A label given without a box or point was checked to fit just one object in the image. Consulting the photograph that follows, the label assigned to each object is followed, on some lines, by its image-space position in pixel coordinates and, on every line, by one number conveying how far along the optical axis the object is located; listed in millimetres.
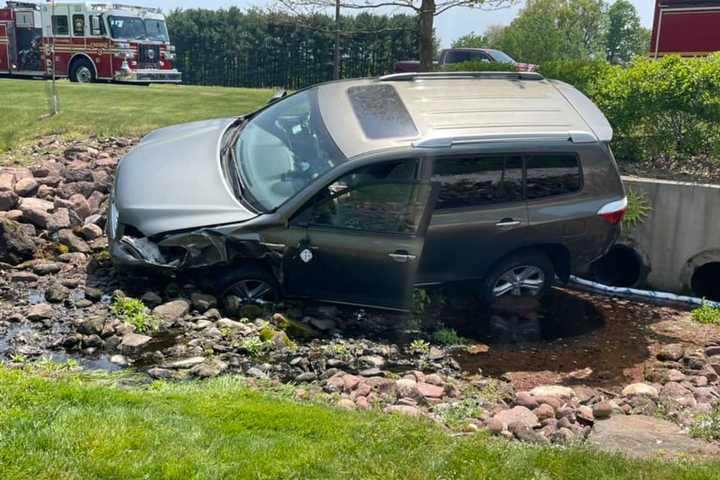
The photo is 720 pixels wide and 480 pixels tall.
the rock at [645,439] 4918
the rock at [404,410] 5405
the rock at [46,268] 8062
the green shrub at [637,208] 9969
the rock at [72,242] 8685
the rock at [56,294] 7379
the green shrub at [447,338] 7602
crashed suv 7242
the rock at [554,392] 6312
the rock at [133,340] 6541
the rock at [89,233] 9062
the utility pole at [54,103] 15047
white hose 9672
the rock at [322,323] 7539
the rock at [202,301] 7301
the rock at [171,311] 7047
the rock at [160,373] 6008
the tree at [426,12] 12609
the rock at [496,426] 5340
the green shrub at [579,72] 11305
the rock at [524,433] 5215
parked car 24859
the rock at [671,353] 7691
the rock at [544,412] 5789
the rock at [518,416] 5543
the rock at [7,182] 9617
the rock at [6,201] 9258
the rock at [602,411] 5836
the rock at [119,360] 6328
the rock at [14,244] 8258
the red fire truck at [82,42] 24312
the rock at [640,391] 6574
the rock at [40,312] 6961
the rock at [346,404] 5422
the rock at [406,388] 5949
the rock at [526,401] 6055
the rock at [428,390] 6039
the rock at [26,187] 9859
